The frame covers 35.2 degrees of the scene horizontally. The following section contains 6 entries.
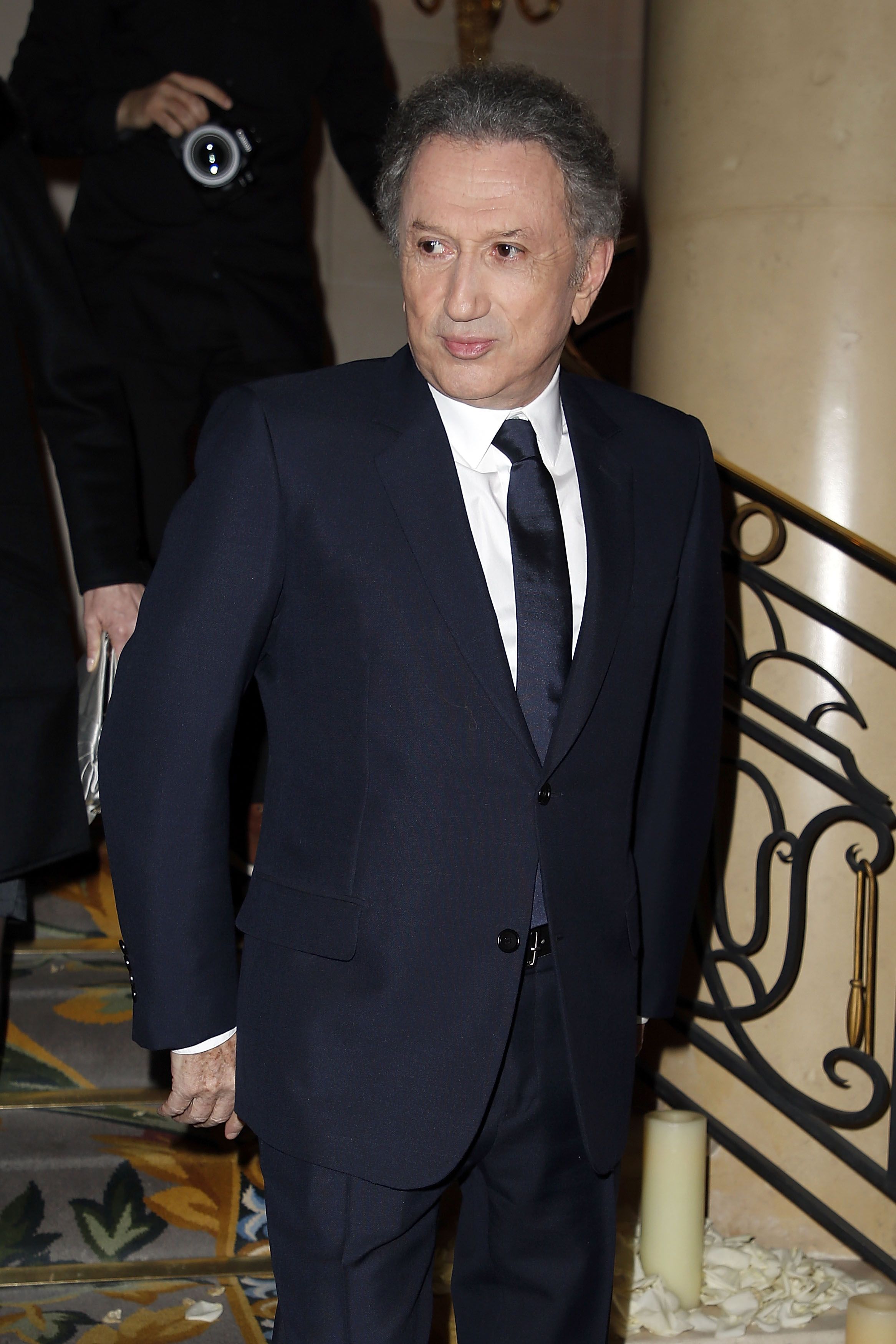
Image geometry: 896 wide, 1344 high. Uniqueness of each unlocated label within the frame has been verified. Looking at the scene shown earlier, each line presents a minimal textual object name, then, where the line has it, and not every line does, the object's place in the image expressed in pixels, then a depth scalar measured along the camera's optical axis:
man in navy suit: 1.28
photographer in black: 2.80
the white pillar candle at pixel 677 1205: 2.28
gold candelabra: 4.71
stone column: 2.33
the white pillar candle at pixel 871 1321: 1.98
